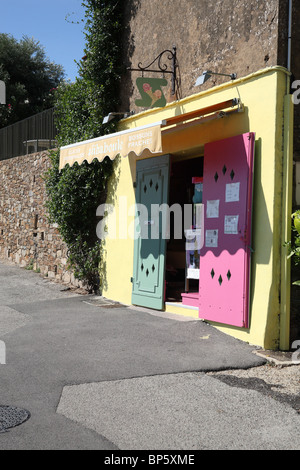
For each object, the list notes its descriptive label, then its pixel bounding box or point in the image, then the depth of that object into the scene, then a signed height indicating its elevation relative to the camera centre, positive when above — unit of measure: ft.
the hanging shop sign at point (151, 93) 30.50 +8.06
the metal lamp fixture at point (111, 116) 34.94 +7.65
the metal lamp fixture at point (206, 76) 26.17 +7.79
